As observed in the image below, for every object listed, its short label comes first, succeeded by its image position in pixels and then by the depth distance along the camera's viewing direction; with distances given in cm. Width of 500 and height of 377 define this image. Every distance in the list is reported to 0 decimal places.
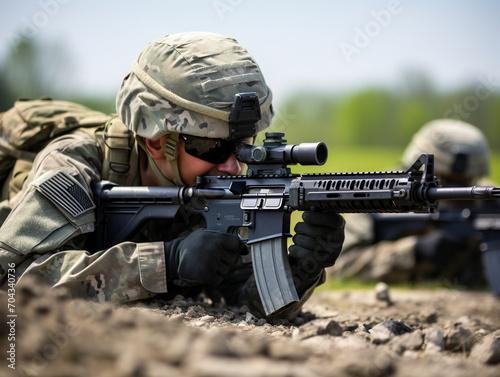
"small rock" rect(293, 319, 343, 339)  313
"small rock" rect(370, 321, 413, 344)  316
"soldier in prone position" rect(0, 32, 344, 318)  377
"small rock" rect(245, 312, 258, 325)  379
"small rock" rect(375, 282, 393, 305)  647
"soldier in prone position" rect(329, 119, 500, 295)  836
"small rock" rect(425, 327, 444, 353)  312
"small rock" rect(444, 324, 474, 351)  325
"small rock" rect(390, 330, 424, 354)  307
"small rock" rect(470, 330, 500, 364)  285
